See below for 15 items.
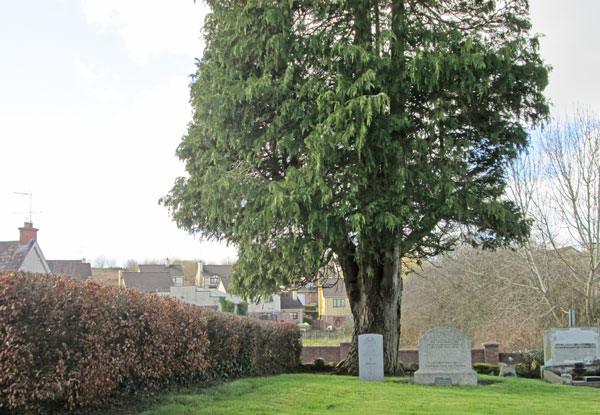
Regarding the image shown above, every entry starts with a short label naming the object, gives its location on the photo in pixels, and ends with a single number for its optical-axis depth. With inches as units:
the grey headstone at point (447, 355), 568.4
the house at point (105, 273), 2467.0
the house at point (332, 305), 2613.2
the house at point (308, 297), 3014.3
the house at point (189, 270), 3148.6
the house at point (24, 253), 1028.5
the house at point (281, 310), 2311.9
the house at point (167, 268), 2459.4
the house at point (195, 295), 1760.6
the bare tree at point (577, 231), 906.1
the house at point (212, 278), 2567.7
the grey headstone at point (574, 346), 734.5
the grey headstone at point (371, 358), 578.9
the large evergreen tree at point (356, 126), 515.2
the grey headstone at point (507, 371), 750.5
